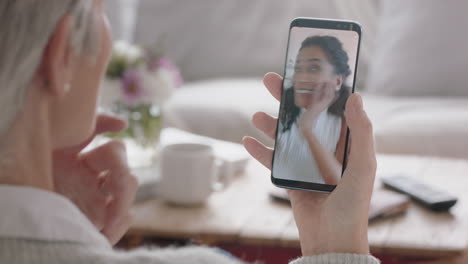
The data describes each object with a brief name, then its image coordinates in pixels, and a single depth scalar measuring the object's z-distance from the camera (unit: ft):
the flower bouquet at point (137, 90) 5.44
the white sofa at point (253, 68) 7.27
